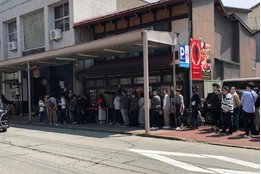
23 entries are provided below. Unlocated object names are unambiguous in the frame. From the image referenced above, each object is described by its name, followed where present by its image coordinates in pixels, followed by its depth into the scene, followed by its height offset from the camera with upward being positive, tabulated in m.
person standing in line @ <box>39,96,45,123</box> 20.06 -1.08
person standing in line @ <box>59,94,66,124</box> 19.23 -0.95
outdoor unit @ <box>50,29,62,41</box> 23.70 +3.50
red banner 16.25 +1.29
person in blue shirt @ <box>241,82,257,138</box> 12.06 -0.61
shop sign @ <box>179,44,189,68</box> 15.36 +1.32
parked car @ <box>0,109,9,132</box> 16.02 -1.28
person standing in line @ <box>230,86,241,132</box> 12.92 -0.74
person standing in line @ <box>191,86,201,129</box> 14.18 -0.73
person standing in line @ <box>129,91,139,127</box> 16.02 -0.92
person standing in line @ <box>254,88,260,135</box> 12.18 -0.86
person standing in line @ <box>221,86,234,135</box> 12.58 -0.70
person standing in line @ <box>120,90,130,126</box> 16.56 -0.68
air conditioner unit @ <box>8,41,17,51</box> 28.20 +3.36
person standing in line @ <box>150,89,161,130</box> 15.20 -0.80
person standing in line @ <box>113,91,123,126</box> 17.02 -0.96
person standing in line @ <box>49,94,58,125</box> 19.20 -1.04
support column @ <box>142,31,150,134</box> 13.77 +0.14
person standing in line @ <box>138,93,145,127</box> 15.77 -0.96
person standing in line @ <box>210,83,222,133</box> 13.25 -0.65
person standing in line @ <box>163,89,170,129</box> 15.16 -0.86
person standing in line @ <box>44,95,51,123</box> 19.73 -1.02
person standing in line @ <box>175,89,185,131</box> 14.69 -0.78
